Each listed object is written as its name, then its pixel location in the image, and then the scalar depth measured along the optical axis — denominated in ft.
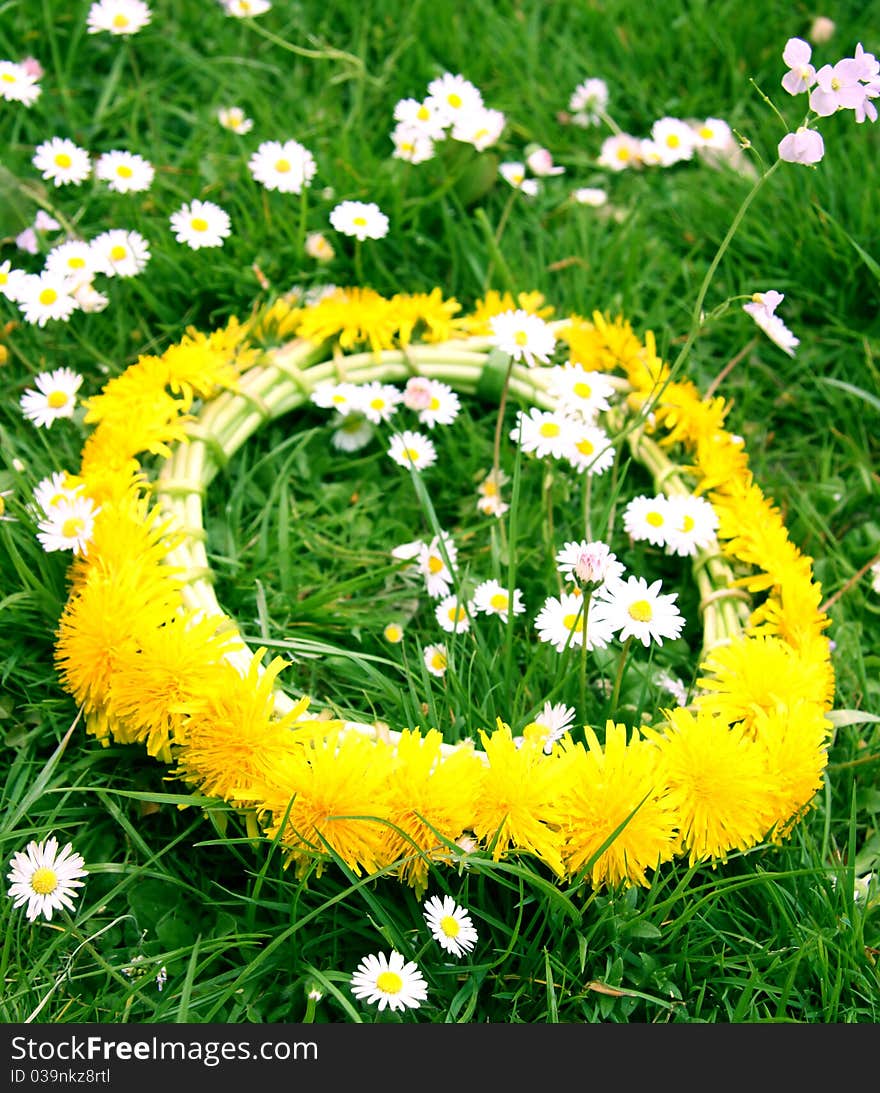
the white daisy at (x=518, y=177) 2.12
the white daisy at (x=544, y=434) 1.80
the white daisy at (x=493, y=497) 1.86
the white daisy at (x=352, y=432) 1.93
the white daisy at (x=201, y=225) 1.98
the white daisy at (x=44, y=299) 1.88
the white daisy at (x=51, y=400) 1.84
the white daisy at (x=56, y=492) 1.68
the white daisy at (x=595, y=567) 1.47
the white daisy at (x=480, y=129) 2.10
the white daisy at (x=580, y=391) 1.85
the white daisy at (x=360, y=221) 2.01
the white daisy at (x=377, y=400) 1.88
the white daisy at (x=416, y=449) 1.87
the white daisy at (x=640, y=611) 1.57
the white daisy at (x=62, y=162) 2.02
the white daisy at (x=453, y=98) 2.14
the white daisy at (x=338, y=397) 1.87
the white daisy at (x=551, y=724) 1.57
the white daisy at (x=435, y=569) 1.77
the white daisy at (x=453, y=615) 1.72
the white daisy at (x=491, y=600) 1.74
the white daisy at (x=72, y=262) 1.93
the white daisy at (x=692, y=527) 1.78
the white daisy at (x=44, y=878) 1.54
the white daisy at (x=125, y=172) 2.02
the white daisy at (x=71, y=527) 1.65
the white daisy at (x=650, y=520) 1.78
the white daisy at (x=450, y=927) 1.50
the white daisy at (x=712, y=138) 2.24
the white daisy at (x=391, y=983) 1.48
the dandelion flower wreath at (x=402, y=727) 1.51
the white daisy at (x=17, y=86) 2.09
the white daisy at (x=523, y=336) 1.85
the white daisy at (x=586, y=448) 1.81
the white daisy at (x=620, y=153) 2.29
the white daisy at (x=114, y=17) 2.12
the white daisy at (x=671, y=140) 2.27
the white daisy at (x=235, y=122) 2.20
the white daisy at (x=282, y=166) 2.07
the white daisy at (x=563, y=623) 1.65
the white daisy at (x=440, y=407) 1.89
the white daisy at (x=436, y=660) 1.71
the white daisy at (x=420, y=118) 2.10
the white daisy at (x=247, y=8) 2.20
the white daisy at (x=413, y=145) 2.11
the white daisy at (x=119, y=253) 1.95
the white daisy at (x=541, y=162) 2.21
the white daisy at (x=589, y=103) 2.33
